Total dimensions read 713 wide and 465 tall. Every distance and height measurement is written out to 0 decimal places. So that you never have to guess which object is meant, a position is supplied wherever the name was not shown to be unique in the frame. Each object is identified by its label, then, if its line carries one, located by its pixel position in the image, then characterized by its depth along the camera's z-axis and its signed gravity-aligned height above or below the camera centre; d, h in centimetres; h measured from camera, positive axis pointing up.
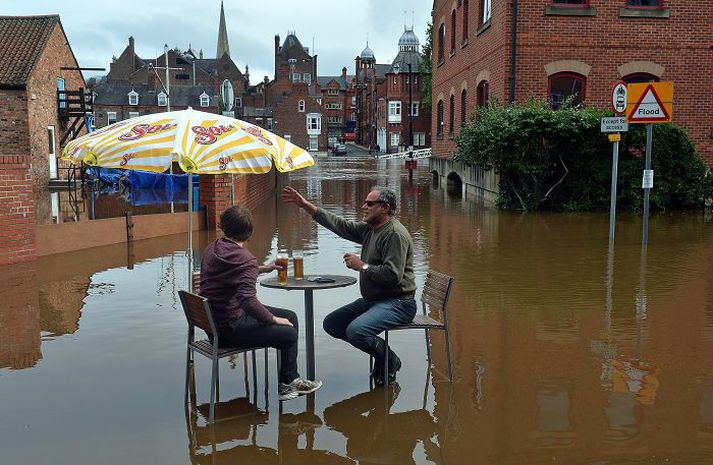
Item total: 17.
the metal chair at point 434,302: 553 -112
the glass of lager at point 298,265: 573 -81
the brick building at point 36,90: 2872 +313
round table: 546 -101
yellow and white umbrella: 630 +16
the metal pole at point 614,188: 1186 -37
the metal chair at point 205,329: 473 -116
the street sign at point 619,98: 1192 +116
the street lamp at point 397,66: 8238 +1171
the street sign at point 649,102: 1146 +105
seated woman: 490 -89
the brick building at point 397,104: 7956 +738
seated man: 536 -96
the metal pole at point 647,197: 1154 -52
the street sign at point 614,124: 1199 +72
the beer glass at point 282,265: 552 -78
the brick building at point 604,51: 1917 +314
